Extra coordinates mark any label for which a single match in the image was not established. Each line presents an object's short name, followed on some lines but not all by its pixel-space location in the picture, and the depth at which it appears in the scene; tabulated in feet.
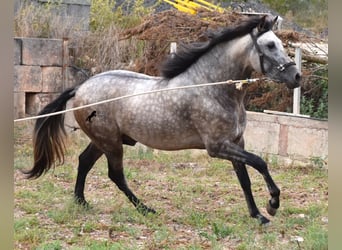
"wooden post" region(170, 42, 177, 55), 50.90
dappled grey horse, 29.39
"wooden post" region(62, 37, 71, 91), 56.16
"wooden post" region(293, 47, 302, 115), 45.97
